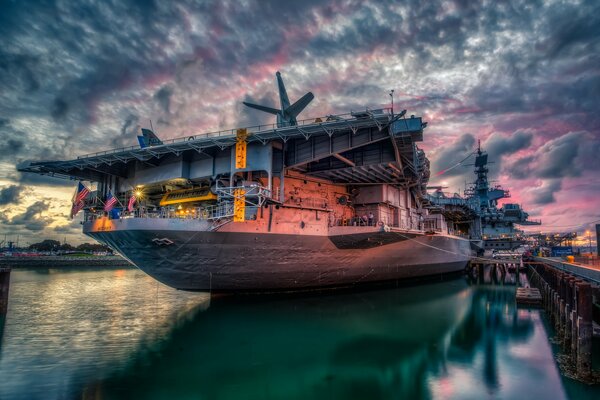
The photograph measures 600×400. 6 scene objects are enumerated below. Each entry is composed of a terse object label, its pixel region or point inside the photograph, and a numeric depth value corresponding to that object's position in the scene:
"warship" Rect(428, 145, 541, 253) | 39.75
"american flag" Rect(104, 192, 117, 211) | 16.17
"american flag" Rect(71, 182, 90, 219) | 16.60
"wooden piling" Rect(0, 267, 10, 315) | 16.91
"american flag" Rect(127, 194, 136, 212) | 16.08
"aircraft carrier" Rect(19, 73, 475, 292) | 15.41
